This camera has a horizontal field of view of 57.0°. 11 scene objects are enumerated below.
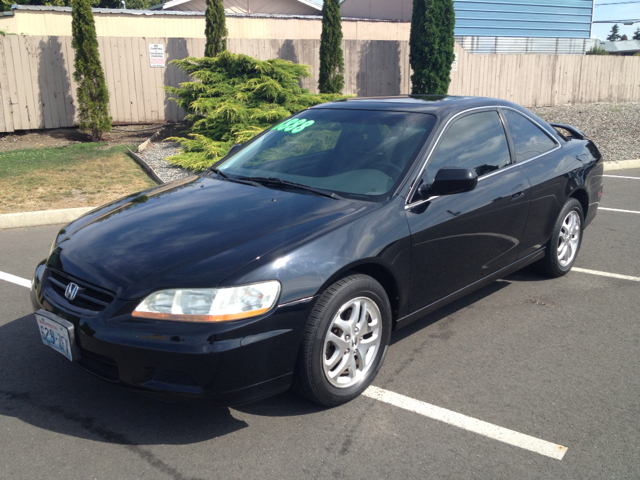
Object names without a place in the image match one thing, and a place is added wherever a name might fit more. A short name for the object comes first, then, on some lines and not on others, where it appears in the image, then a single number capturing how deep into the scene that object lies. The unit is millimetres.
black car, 2846
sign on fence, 14938
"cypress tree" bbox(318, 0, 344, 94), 16594
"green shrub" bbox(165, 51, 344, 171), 10984
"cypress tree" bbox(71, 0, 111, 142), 13133
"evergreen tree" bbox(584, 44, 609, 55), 46344
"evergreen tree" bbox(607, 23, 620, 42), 120250
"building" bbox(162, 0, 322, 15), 24659
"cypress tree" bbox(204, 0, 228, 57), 14695
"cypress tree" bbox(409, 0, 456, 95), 17453
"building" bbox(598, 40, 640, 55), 68125
